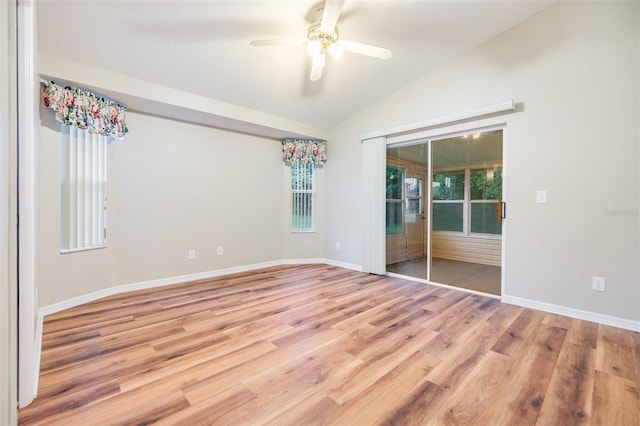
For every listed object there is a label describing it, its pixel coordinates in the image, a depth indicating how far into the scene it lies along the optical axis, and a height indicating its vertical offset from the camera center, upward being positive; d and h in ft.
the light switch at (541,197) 9.21 +0.52
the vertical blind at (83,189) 9.25 +0.75
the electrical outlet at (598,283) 8.22 -2.16
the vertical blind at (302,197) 16.17 +0.85
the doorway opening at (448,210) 12.59 +0.10
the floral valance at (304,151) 15.33 +3.42
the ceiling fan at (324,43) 7.43 +4.78
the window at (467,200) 13.44 +0.64
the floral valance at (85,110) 8.35 +3.32
